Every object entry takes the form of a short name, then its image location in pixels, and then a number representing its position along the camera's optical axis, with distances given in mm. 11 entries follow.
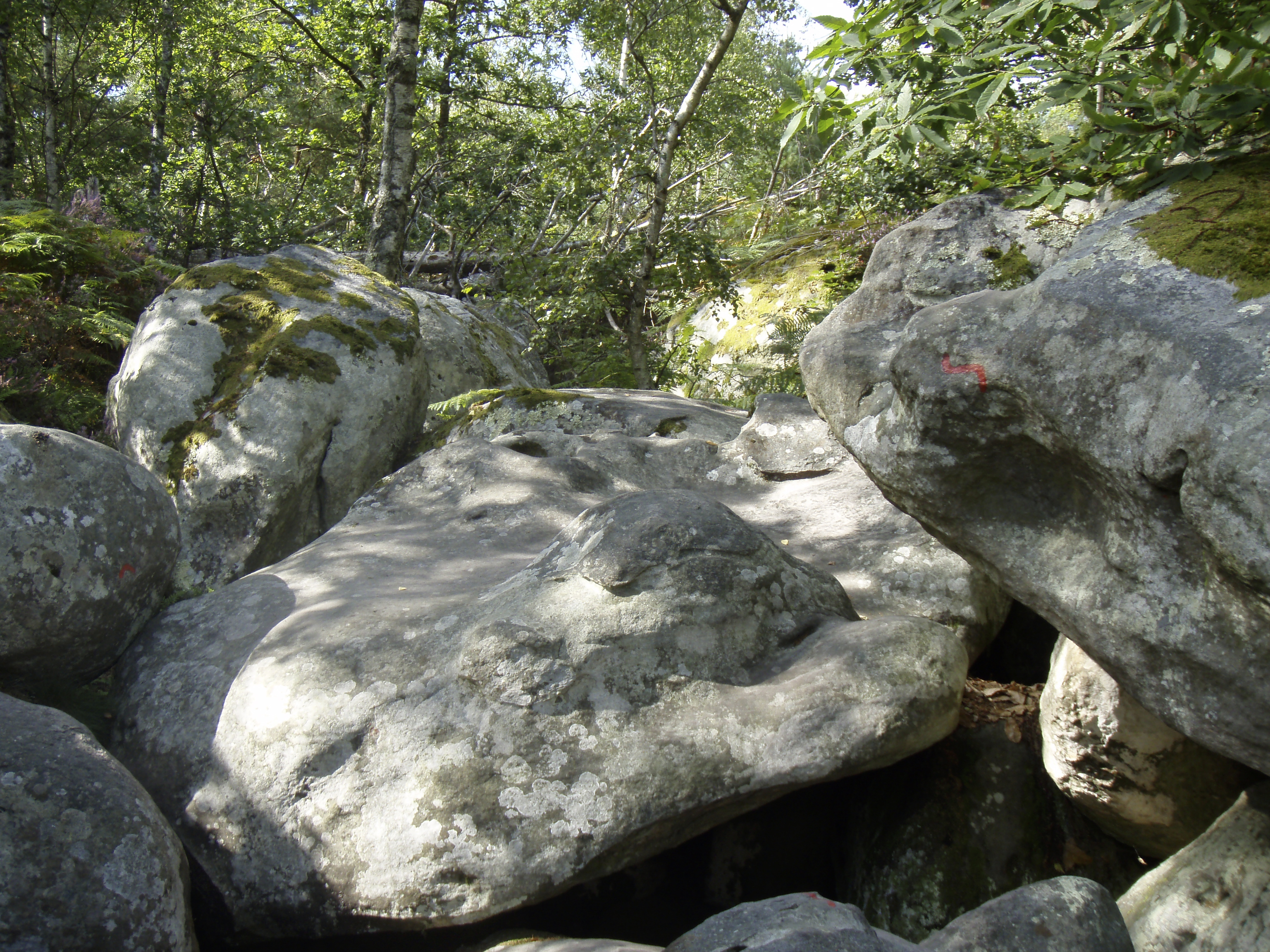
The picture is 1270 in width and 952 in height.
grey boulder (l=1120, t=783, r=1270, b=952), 2914
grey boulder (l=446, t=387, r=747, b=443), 7250
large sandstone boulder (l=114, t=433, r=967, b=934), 3195
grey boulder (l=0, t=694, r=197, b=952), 2719
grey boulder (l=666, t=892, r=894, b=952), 2447
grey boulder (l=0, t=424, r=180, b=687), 3846
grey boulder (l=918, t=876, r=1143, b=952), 2734
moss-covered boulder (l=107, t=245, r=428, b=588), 6379
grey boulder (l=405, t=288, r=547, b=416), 8727
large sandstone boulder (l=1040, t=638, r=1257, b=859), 3430
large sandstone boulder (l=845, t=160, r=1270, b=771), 2359
